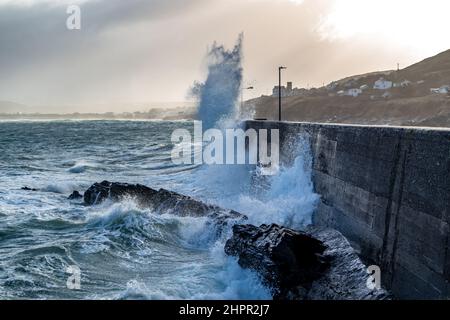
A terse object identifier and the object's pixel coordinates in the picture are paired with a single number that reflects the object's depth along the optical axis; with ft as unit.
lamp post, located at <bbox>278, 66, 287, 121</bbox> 79.32
